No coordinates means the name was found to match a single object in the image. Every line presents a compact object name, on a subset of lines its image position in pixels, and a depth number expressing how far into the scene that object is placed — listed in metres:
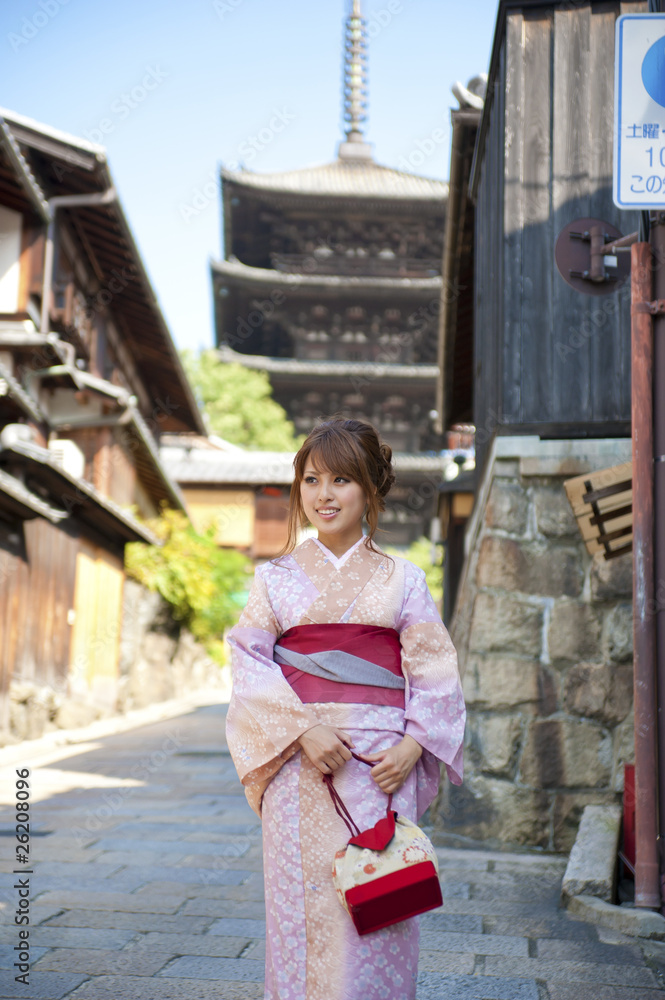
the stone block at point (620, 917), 3.66
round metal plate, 5.77
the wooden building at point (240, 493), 26.97
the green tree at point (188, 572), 17.86
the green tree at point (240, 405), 30.92
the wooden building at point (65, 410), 10.80
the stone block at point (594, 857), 4.05
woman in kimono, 2.36
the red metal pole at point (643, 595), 3.78
